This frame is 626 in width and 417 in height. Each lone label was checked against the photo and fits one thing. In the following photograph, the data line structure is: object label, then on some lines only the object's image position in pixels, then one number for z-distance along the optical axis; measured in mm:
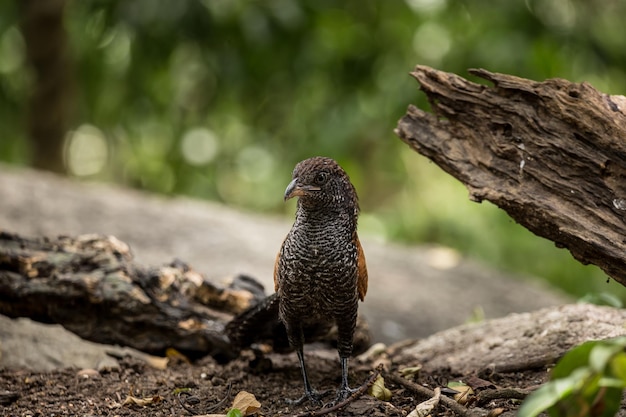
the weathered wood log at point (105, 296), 7484
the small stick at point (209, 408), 6112
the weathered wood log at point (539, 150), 6164
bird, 6355
